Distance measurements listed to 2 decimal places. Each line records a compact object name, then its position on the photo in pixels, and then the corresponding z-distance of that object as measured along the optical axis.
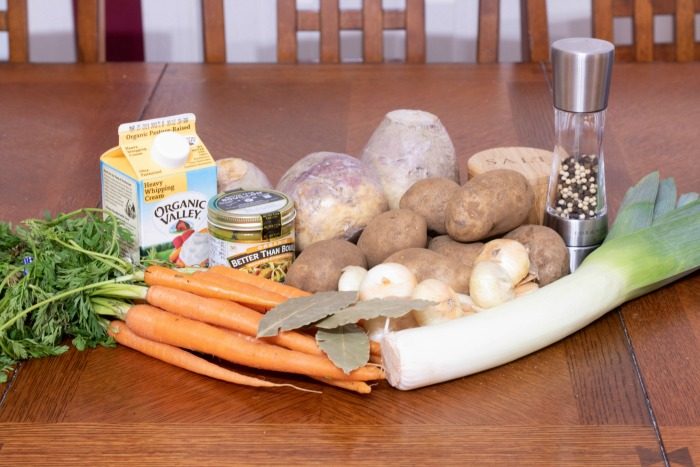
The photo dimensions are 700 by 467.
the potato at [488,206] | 1.45
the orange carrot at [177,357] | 1.34
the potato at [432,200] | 1.49
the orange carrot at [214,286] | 1.39
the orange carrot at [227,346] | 1.34
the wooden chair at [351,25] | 1.97
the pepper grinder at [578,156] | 1.46
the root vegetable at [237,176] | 1.52
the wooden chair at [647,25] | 1.98
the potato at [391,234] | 1.46
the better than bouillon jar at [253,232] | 1.42
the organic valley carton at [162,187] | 1.44
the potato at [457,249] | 1.46
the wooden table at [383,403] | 1.26
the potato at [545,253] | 1.45
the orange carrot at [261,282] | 1.41
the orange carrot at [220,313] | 1.36
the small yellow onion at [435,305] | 1.38
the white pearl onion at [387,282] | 1.38
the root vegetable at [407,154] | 1.55
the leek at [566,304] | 1.33
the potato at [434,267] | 1.42
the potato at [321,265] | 1.44
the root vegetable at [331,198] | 1.49
